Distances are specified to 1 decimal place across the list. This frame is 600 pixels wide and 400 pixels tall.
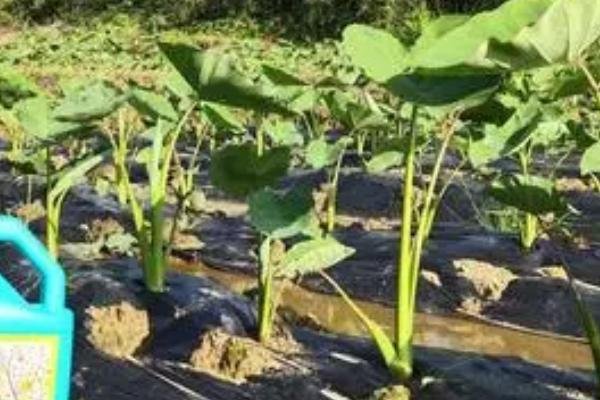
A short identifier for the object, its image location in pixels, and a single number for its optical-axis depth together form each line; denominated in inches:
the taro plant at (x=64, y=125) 201.4
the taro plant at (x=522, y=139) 171.8
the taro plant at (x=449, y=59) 125.4
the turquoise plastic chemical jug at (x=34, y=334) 90.2
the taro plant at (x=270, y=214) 174.4
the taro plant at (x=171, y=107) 182.0
